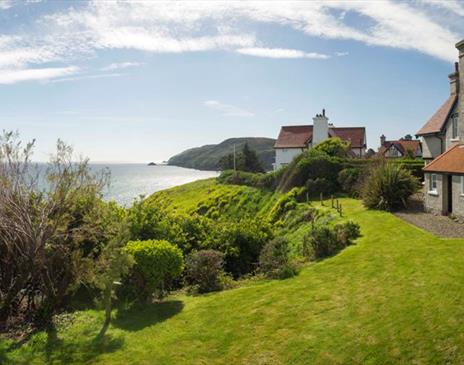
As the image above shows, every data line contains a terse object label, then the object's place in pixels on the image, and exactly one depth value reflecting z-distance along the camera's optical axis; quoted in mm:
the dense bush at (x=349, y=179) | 35934
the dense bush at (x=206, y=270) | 15078
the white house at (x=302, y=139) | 63812
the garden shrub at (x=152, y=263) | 13258
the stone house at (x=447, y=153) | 21978
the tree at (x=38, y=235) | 12273
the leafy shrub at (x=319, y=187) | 37531
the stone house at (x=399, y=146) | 84062
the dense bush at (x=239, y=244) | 19531
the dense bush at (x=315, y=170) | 38656
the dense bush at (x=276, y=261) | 15219
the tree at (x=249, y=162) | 82188
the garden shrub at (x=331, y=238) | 17609
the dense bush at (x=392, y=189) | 25750
